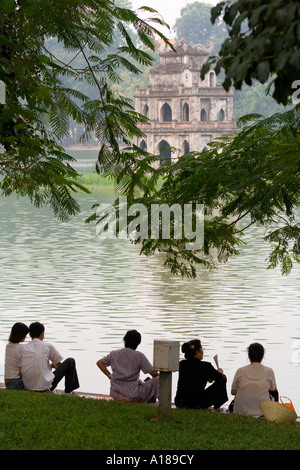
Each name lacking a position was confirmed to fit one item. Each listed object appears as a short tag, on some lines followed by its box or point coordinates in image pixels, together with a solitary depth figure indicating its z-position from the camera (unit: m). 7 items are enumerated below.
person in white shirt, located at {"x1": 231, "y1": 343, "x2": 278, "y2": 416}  11.63
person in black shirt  11.93
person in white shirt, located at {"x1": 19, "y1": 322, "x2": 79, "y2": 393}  12.32
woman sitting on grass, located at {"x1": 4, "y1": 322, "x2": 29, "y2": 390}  12.40
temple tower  107.71
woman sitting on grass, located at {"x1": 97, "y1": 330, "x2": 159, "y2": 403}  12.13
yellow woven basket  10.92
